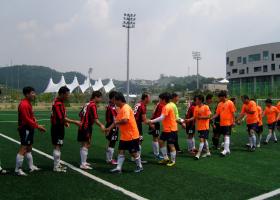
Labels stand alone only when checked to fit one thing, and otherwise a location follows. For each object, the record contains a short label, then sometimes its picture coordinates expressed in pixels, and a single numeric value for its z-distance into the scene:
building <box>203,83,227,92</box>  136.19
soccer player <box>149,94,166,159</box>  11.33
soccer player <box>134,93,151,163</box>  11.02
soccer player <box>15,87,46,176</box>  8.70
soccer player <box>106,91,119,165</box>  10.51
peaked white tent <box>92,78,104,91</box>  113.06
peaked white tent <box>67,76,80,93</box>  110.26
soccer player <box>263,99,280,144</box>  16.16
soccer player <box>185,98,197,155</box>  12.90
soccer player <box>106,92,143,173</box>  9.05
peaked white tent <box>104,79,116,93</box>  113.44
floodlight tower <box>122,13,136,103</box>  54.38
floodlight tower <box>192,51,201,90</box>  88.19
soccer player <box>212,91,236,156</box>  12.34
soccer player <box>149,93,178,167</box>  10.25
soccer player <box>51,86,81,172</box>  9.03
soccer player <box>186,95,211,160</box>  11.71
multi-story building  84.25
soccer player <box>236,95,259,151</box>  13.64
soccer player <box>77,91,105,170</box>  9.65
